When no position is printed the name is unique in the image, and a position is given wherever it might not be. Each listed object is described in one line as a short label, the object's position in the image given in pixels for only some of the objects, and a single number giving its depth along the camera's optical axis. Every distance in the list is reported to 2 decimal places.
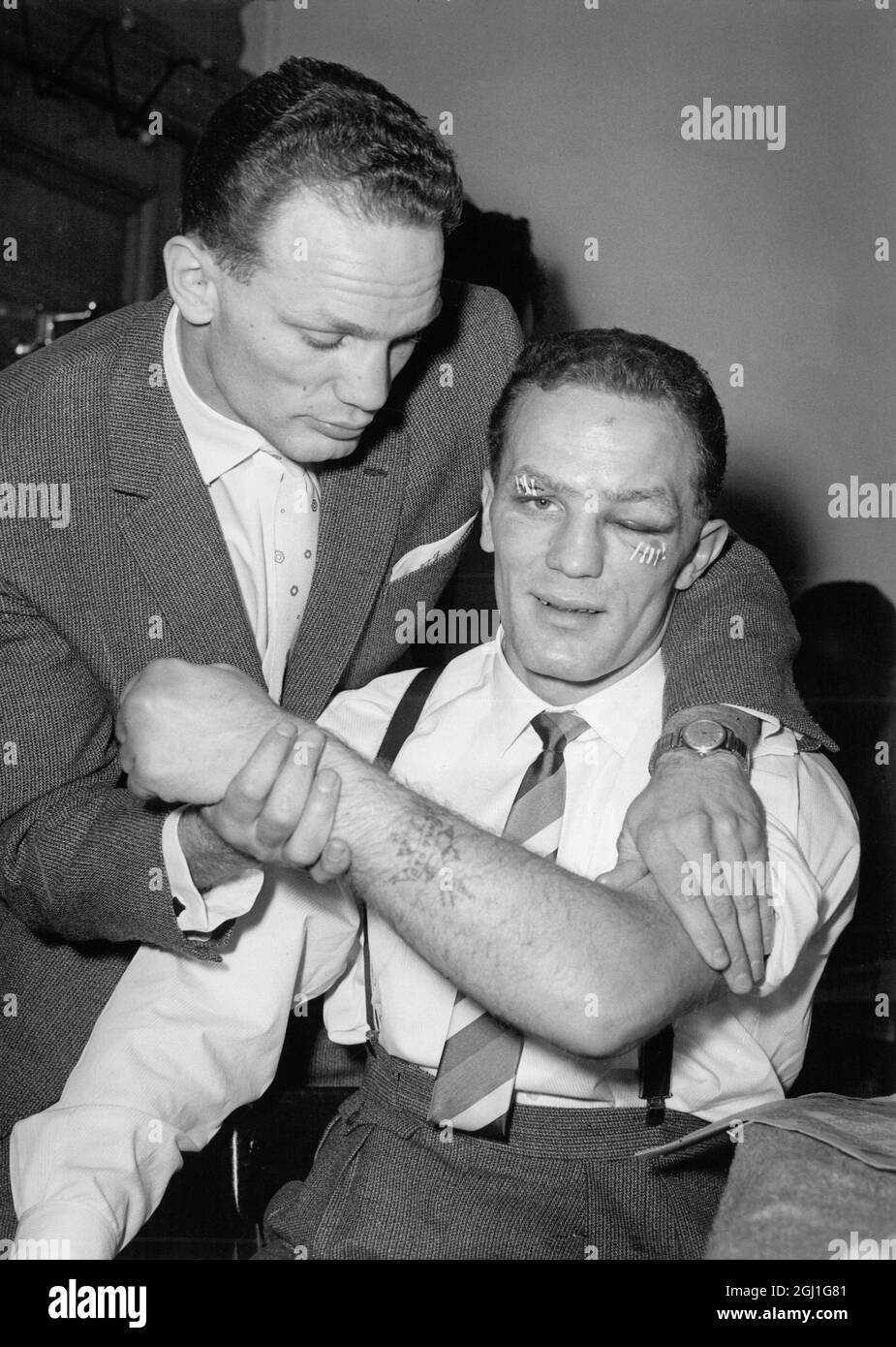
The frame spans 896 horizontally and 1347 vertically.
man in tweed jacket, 1.79
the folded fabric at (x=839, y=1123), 1.15
